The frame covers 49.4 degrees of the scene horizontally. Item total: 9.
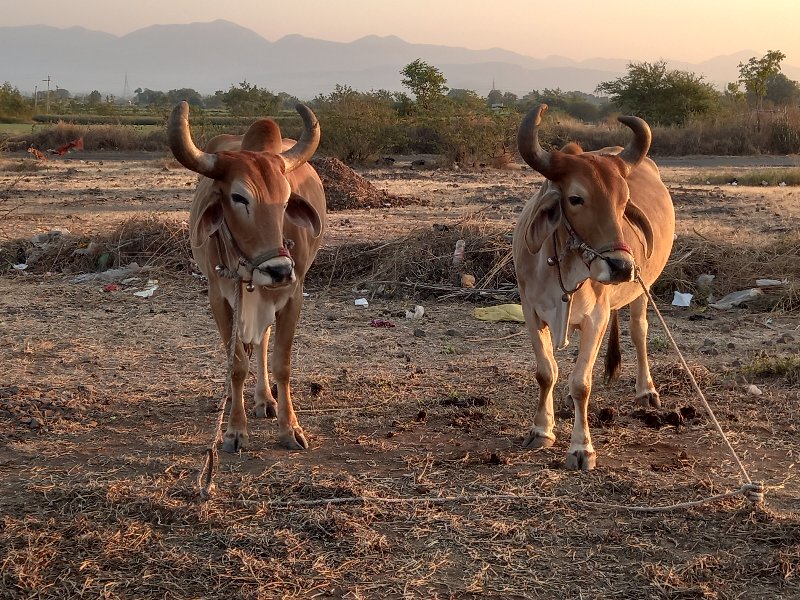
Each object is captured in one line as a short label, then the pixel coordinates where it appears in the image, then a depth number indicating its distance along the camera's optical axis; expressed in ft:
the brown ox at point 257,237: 14.23
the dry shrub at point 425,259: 29.63
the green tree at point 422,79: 125.49
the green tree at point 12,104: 139.44
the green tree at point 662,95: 117.70
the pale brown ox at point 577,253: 14.32
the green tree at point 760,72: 135.23
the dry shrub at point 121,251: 32.35
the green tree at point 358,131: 75.92
